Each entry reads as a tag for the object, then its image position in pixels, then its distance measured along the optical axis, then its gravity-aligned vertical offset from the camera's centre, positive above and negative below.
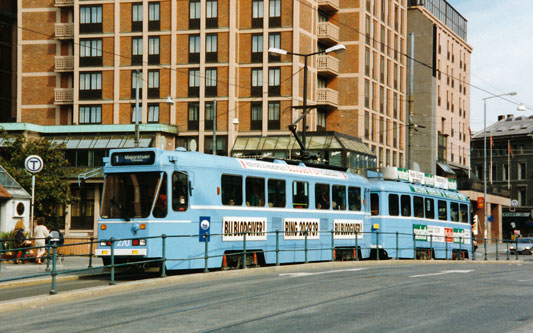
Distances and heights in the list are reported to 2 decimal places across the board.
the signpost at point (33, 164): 25.12 +1.65
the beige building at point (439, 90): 86.50 +14.65
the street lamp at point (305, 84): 32.48 +5.67
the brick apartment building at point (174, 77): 62.66 +11.54
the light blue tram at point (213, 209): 19.36 +0.20
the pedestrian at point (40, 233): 27.25 -0.62
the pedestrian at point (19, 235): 27.31 -0.69
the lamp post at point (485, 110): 61.97 +8.66
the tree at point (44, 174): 41.44 +2.22
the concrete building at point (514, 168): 100.81 +6.60
